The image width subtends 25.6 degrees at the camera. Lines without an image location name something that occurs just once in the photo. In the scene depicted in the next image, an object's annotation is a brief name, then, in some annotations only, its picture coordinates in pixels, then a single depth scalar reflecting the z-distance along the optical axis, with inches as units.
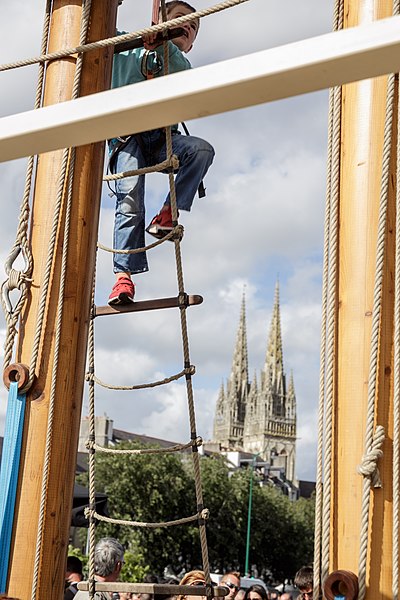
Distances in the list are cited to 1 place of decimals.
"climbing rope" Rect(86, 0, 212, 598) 155.1
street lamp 1837.2
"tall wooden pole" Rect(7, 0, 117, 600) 116.7
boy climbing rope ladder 162.9
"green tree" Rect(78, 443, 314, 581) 1739.7
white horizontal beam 48.6
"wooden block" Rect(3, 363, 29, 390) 121.5
